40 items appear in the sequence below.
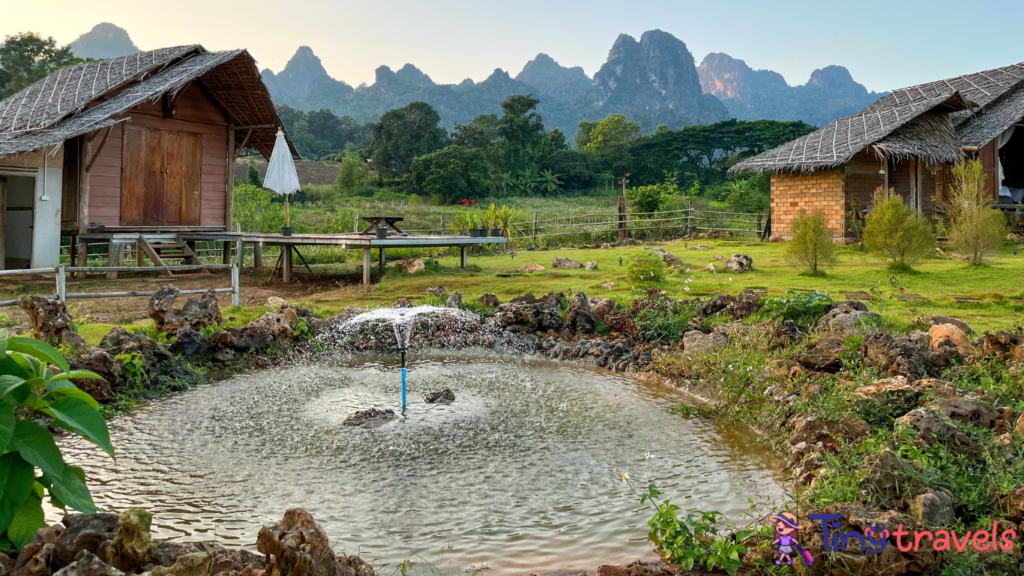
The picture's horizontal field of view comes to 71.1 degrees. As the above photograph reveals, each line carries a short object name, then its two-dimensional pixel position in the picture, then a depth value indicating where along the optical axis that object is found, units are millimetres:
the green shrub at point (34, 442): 2287
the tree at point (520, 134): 56378
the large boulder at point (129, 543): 2582
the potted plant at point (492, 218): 20581
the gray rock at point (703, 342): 7441
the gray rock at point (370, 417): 5688
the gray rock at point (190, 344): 7598
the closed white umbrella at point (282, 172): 15633
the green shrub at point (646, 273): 10938
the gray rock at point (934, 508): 3234
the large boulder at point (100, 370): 6125
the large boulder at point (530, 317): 9148
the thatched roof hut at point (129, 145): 13125
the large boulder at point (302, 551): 2688
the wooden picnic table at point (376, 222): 13438
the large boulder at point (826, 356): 6156
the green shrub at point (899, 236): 12383
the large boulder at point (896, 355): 5641
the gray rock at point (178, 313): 8070
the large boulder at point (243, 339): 7945
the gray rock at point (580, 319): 9023
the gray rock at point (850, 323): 6891
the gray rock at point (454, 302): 9784
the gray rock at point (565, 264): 15500
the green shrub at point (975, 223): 12898
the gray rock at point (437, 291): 10703
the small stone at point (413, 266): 14312
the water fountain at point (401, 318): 9148
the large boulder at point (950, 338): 5953
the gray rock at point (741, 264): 13617
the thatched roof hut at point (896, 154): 19281
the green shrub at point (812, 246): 12703
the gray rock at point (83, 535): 2543
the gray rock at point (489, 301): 9930
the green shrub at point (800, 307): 7867
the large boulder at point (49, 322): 6926
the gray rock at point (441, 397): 6375
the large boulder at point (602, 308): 9227
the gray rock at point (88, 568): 2264
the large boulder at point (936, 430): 4034
